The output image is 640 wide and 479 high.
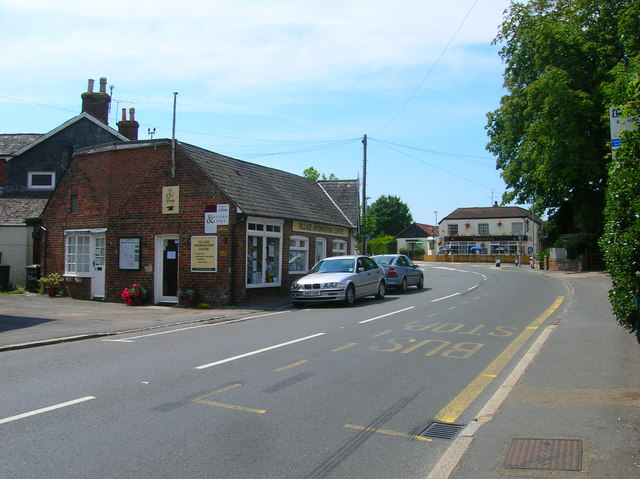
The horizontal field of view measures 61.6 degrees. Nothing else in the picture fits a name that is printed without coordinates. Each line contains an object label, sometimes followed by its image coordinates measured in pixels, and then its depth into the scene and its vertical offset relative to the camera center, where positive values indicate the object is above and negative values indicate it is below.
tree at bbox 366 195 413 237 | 99.38 +7.48
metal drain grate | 5.13 -1.72
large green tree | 28.77 +9.55
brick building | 17.78 +0.92
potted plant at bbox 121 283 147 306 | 18.06 -1.47
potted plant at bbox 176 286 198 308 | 17.56 -1.44
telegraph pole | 30.35 +3.62
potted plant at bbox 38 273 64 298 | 20.84 -1.27
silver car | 16.42 -0.89
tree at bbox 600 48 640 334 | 5.99 +0.54
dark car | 21.78 -0.71
